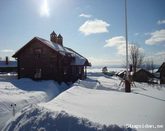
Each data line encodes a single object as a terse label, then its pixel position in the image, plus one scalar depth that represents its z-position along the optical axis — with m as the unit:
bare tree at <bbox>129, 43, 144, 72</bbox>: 40.27
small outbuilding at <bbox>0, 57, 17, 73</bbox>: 40.77
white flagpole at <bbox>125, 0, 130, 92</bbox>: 13.10
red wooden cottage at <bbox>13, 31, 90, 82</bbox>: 18.23
